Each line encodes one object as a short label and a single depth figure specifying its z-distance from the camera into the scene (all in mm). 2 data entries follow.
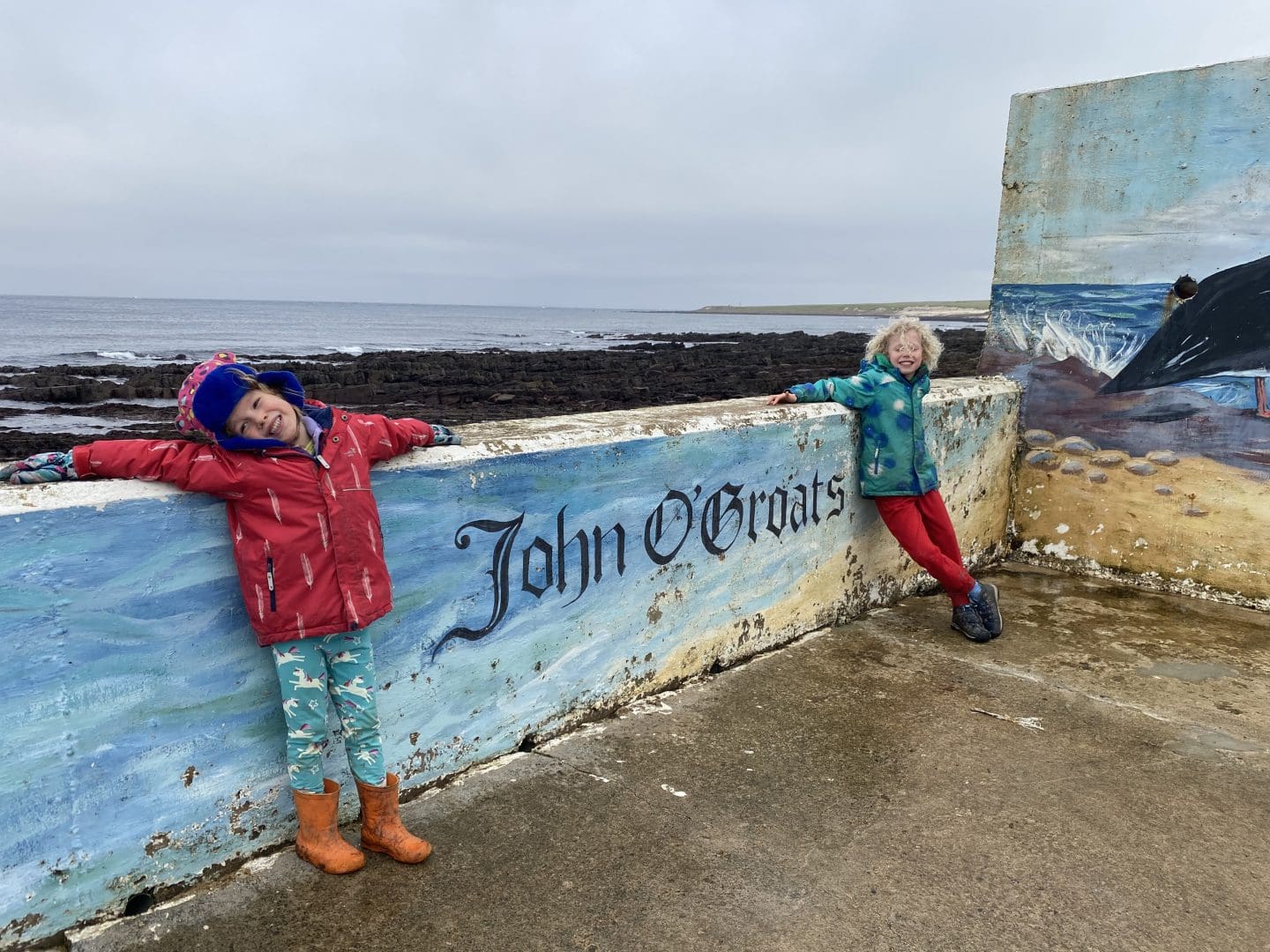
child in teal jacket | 3893
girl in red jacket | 2027
